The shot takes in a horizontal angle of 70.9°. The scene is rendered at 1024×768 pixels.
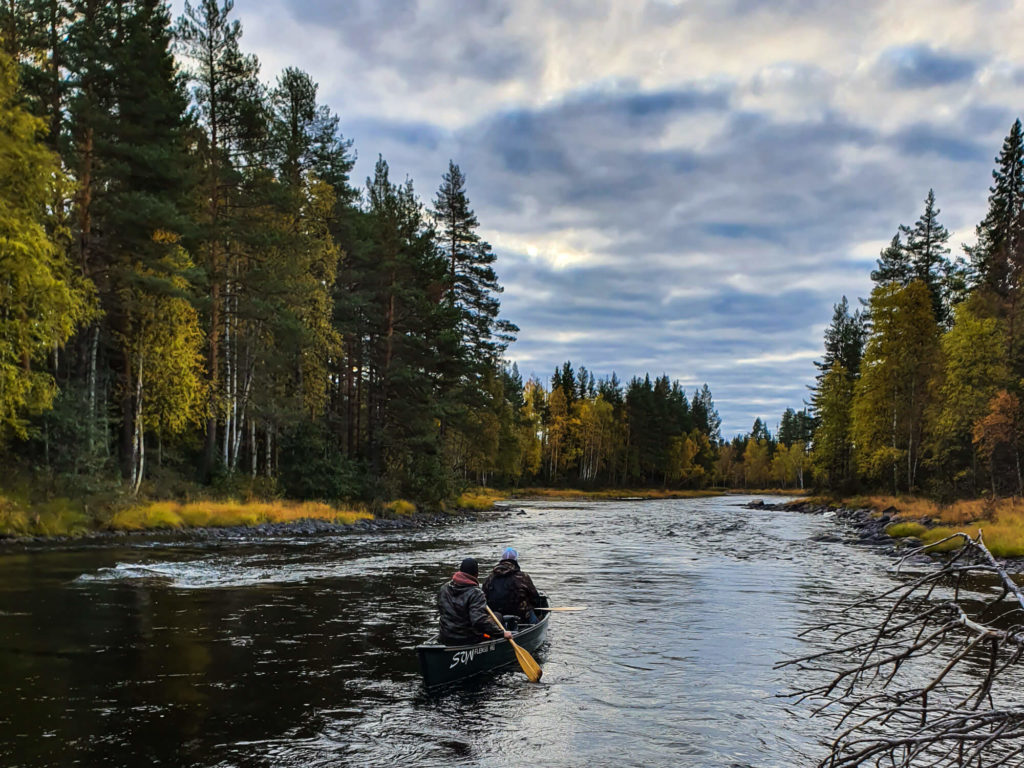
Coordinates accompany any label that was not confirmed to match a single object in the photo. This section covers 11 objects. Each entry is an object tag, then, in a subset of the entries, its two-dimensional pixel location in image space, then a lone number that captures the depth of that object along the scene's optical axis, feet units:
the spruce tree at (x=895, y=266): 176.04
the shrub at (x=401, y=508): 125.70
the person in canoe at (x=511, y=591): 39.29
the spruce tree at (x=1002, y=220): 127.77
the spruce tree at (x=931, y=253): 172.14
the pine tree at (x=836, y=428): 191.31
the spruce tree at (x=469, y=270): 152.25
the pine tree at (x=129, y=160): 82.28
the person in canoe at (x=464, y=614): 34.14
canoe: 31.12
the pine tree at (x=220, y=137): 100.17
